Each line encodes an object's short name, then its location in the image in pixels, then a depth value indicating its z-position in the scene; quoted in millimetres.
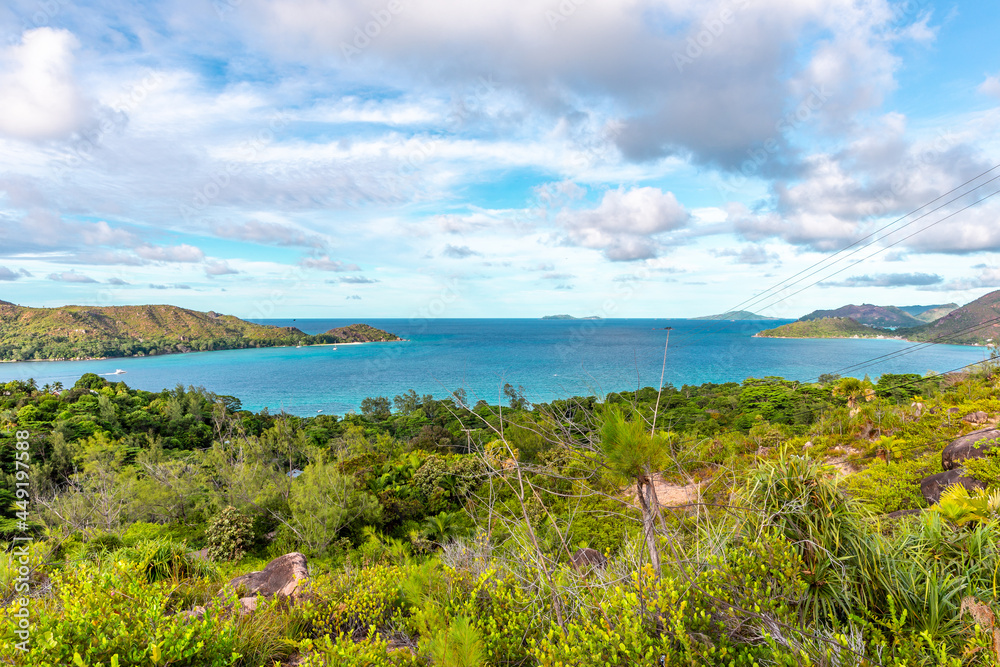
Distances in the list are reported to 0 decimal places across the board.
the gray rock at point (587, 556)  5843
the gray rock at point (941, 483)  6378
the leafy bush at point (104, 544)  8469
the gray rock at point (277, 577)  5887
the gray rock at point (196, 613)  3952
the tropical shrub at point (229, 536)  10148
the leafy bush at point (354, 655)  3240
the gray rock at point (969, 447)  7340
